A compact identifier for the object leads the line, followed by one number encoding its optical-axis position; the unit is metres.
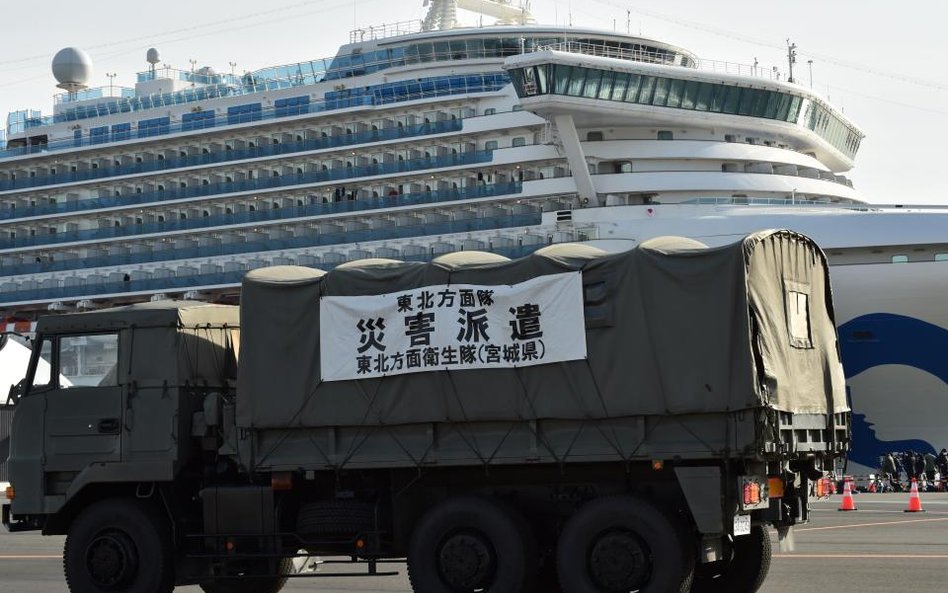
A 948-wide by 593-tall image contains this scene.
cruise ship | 35.91
